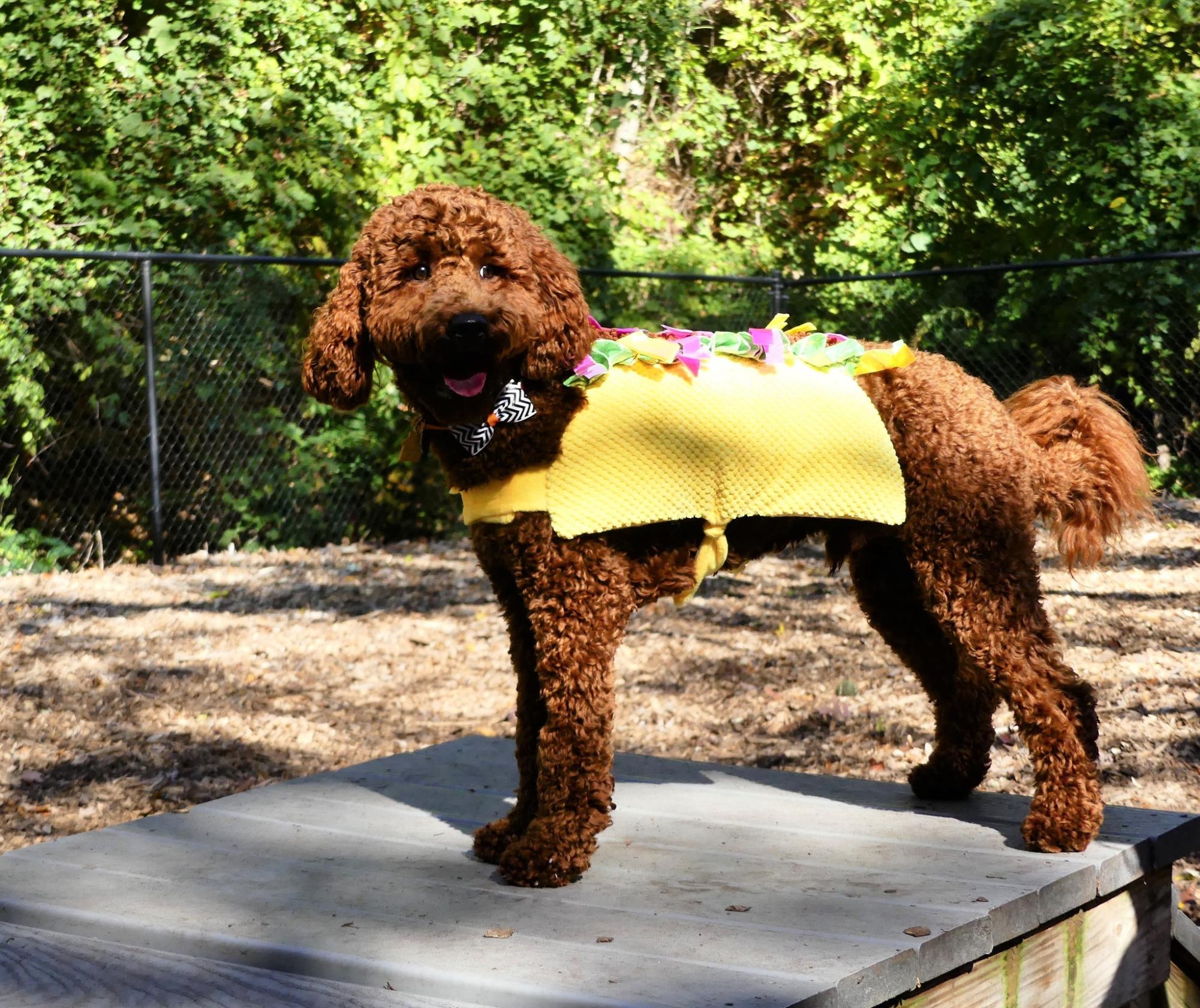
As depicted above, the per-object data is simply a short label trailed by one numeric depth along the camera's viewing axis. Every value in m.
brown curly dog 2.81
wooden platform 2.42
